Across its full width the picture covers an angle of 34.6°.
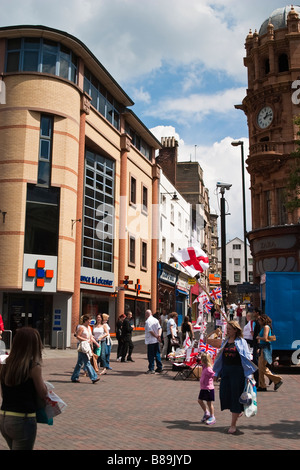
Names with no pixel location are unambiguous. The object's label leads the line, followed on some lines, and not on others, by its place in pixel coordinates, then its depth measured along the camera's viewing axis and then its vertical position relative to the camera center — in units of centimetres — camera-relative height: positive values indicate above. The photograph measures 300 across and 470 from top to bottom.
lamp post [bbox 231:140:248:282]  2245 +774
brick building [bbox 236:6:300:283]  3051 +1195
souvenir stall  1369 -89
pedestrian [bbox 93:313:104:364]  1474 -69
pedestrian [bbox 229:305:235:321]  3634 +22
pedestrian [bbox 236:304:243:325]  3375 -7
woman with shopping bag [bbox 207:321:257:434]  735 -88
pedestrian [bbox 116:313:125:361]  1797 -85
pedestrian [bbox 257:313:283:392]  1179 -94
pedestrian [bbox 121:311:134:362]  1718 -90
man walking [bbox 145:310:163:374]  1448 -77
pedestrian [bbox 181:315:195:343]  1689 -57
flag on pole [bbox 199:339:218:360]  1346 -100
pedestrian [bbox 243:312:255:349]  1338 -52
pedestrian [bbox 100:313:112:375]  1498 -104
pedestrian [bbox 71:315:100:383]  1245 -117
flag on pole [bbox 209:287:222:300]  1716 +71
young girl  791 -128
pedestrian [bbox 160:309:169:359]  1878 -96
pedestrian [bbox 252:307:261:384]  1259 -67
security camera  1811 +474
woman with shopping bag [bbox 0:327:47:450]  404 -67
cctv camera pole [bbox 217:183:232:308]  1766 +301
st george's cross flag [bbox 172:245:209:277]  1376 +152
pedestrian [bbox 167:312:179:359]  1723 -62
